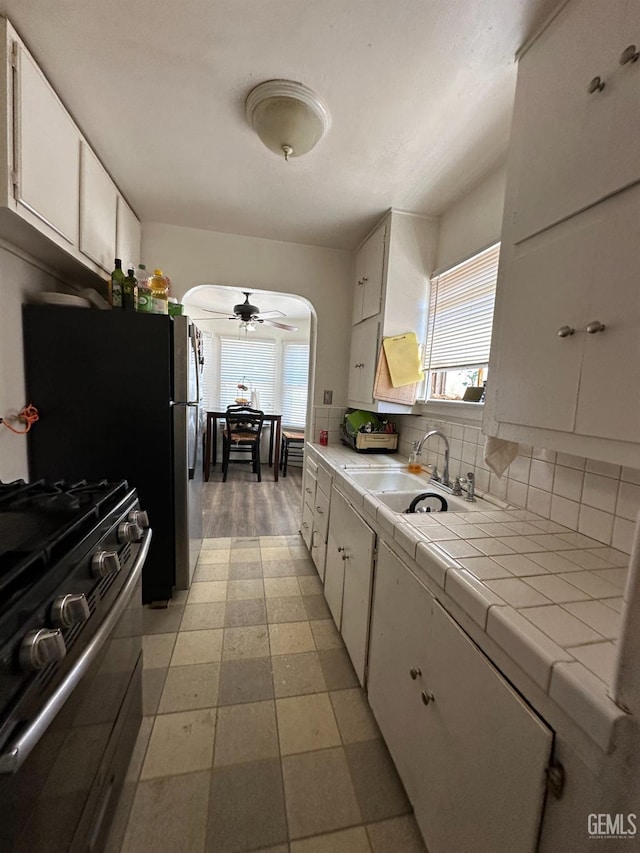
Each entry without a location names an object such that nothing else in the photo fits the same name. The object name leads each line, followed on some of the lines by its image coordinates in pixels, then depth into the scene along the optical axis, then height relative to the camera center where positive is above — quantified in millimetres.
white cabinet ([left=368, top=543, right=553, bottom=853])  602 -738
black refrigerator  1575 -124
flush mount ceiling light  1246 +1087
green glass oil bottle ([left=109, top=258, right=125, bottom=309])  1737 +503
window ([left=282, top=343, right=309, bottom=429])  5410 +152
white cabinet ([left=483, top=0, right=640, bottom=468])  749 +420
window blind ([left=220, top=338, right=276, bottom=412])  5395 +371
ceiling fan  3621 +842
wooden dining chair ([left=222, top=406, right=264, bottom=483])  4430 -537
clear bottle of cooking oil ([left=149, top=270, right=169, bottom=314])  1821 +529
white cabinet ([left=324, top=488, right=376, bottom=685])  1349 -822
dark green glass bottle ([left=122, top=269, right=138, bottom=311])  1768 +474
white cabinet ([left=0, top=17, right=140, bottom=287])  1053 +766
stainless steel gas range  489 -512
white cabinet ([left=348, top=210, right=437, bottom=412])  2062 +750
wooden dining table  4527 -695
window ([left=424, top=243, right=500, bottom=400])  1671 +418
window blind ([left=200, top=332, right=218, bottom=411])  5211 +186
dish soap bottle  1921 -382
